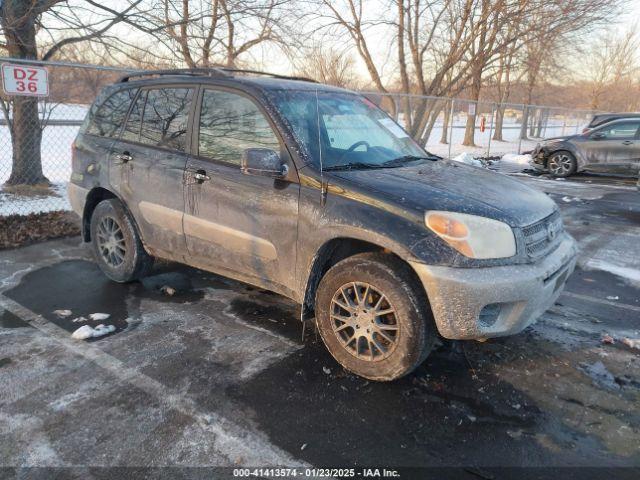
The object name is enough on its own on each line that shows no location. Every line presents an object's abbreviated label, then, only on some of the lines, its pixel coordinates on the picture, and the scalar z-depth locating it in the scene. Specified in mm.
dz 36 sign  5738
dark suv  2904
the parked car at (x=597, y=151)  12055
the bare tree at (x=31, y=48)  7879
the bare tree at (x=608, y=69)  32562
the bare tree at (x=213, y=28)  9289
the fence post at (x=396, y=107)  13387
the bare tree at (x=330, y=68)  15027
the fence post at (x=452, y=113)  14352
